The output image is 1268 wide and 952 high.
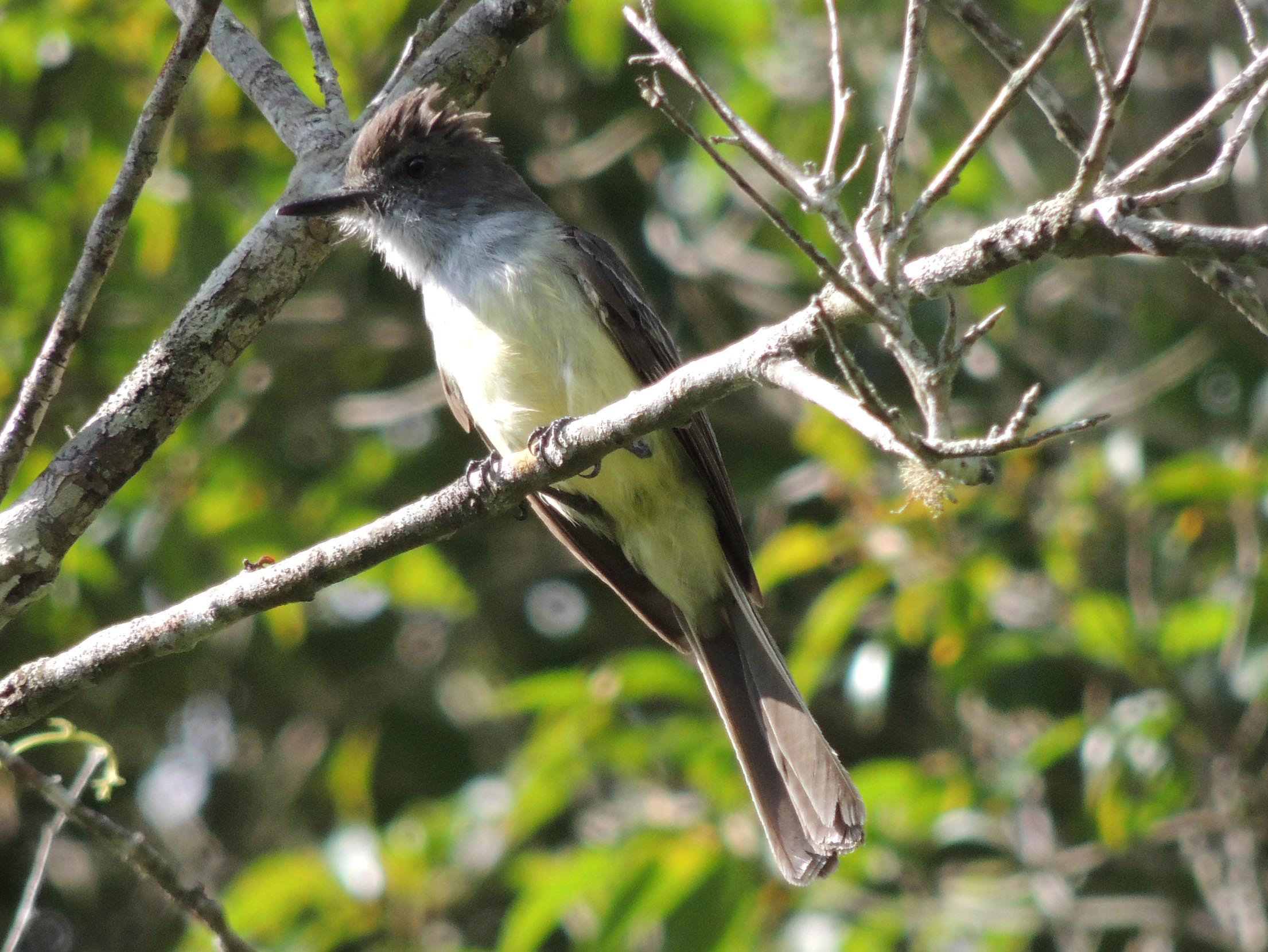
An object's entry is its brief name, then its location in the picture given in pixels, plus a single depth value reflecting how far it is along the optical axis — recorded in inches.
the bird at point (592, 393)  320.2
